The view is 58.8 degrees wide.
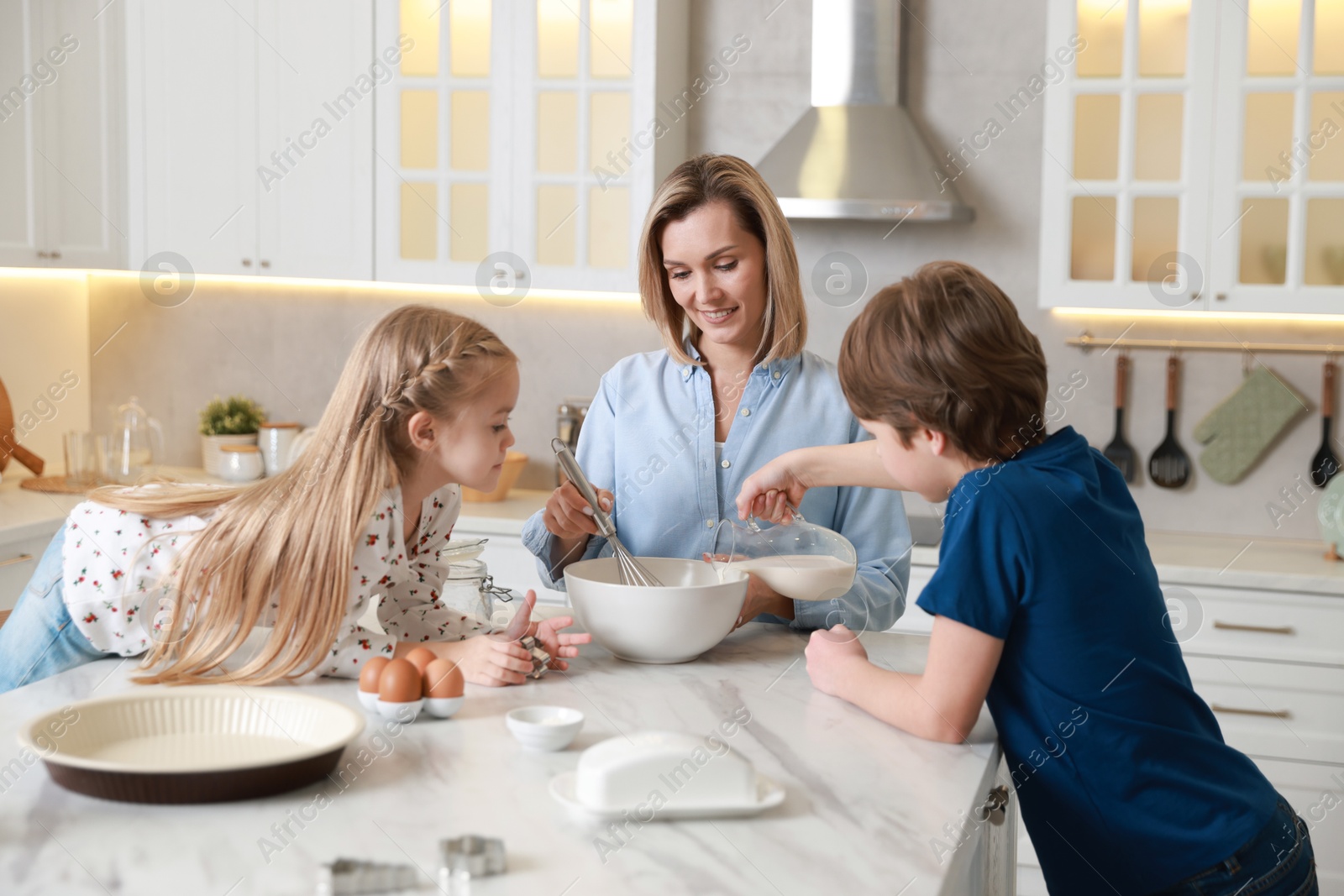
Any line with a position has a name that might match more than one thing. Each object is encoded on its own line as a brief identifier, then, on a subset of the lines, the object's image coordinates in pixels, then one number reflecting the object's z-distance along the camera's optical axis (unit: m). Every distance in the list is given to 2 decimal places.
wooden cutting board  3.19
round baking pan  0.89
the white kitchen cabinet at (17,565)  2.71
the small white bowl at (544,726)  1.05
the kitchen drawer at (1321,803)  2.50
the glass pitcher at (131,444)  3.21
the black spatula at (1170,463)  2.99
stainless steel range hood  2.81
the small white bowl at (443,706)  1.12
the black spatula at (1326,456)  2.88
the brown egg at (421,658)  1.19
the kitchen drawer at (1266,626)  2.49
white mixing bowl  1.29
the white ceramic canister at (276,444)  3.42
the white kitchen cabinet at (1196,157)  2.60
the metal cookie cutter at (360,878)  0.77
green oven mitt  2.92
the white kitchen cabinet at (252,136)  3.10
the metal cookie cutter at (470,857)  0.81
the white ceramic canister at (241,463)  3.33
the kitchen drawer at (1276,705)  2.49
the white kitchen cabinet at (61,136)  3.13
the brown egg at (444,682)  1.12
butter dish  0.91
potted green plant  3.45
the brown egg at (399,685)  1.11
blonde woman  1.67
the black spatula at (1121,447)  3.00
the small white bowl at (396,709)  1.11
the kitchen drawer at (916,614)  2.66
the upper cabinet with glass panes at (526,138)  2.96
